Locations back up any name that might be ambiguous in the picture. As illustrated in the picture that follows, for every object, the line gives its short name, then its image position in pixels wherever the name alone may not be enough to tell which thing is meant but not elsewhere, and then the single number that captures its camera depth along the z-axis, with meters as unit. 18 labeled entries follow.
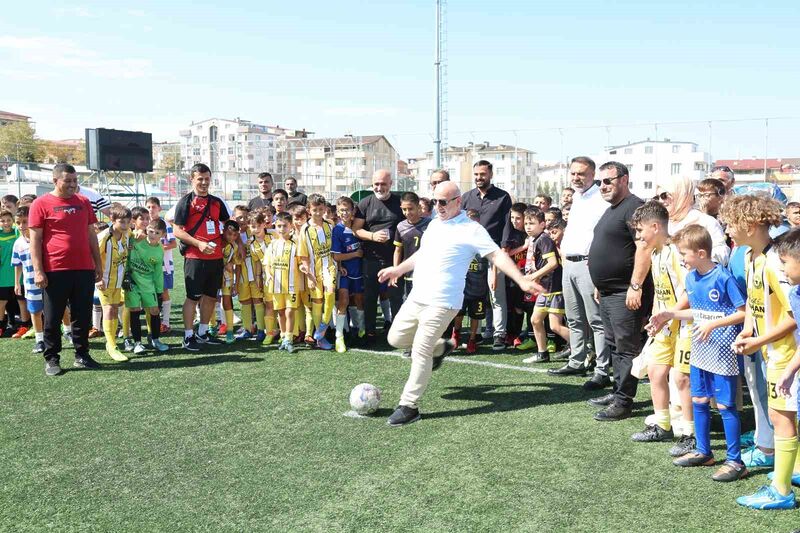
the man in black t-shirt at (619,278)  5.24
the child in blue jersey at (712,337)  4.02
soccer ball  5.36
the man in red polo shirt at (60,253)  6.72
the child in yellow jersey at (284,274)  7.82
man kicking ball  5.34
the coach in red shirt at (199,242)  7.69
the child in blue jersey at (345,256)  7.93
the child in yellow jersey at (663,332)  4.60
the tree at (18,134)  60.34
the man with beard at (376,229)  7.99
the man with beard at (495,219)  7.90
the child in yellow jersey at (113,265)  7.53
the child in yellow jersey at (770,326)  3.57
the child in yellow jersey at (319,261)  7.79
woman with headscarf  4.88
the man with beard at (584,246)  6.05
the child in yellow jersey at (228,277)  8.28
